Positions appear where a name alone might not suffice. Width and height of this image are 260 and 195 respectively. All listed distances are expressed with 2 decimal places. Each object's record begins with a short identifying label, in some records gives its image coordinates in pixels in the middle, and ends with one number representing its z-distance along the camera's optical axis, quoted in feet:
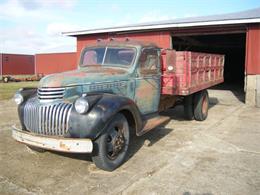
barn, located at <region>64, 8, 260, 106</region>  32.60
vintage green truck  11.74
